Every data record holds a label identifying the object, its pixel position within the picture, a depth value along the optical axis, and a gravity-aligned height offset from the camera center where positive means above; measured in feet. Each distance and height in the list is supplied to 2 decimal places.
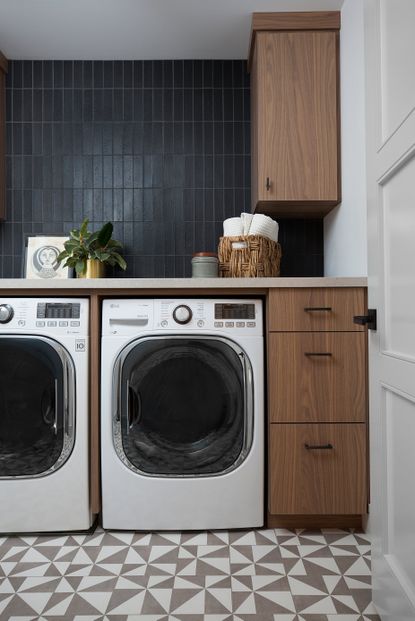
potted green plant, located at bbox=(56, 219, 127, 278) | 7.06 +0.99
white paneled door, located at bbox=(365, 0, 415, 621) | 3.33 +0.18
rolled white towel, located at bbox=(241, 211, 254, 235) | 6.86 +1.38
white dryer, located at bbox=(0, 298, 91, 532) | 5.73 -1.21
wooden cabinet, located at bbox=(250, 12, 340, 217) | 6.95 +3.04
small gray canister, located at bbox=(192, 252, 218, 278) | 6.81 +0.74
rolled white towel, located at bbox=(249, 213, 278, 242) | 6.78 +1.32
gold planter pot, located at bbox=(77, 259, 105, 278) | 7.18 +0.73
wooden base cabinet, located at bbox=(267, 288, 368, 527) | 5.72 -1.07
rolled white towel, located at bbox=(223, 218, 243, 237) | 6.86 +1.32
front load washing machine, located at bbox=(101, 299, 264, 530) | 5.76 -1.22
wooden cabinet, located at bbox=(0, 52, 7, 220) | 7.88 +3.10
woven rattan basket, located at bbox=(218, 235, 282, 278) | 6.60 +0.86
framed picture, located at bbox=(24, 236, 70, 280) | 7.63 +0.99
